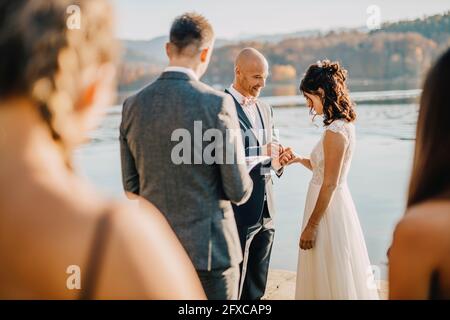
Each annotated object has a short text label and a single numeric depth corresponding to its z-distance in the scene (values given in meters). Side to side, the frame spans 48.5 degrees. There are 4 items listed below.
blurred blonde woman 0.75
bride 3.33
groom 3.80
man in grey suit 2.38
